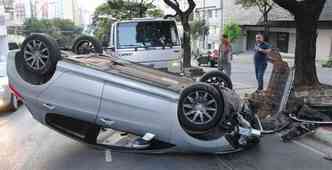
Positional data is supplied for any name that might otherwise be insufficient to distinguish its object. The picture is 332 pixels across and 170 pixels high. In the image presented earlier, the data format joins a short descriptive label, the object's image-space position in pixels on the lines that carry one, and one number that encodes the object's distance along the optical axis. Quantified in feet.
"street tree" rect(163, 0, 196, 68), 71.67
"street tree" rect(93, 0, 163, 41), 109.11
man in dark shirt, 40.70
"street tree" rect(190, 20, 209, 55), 189.78
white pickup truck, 41.75
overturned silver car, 19.47
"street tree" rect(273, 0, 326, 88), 36.17
